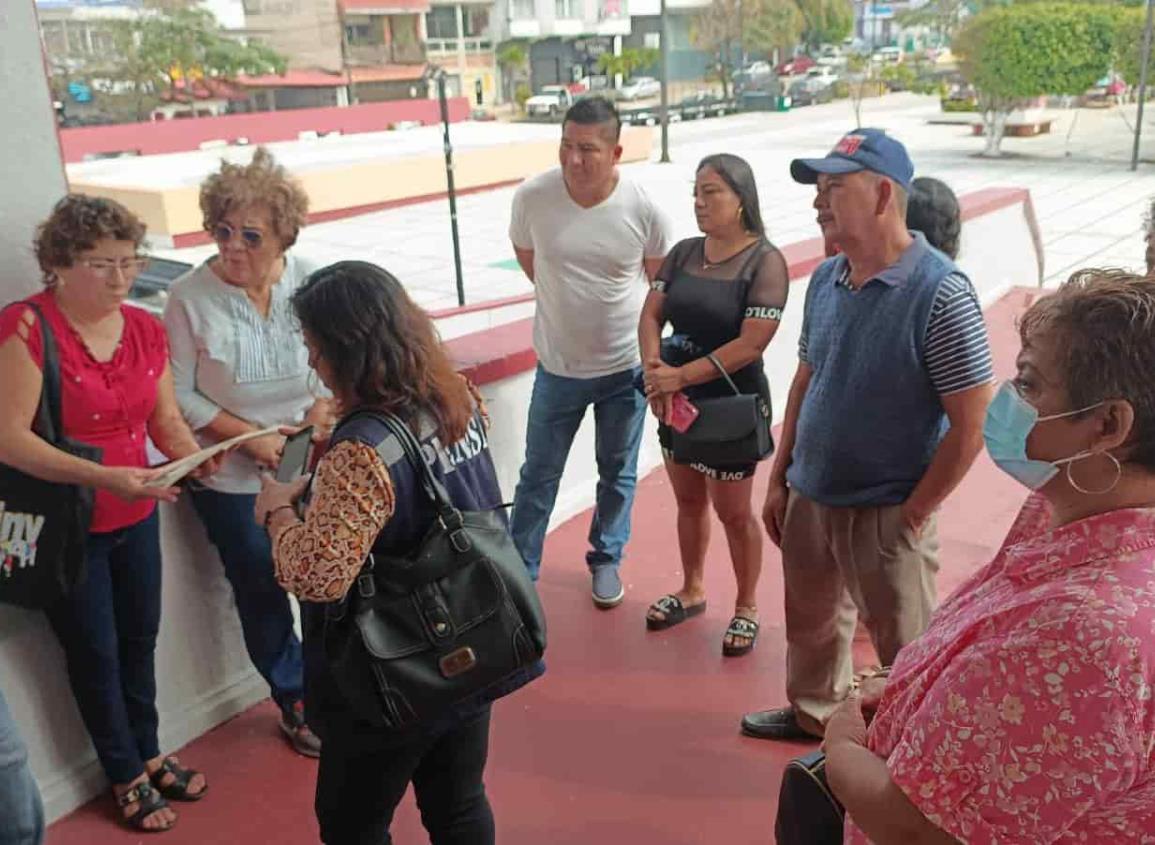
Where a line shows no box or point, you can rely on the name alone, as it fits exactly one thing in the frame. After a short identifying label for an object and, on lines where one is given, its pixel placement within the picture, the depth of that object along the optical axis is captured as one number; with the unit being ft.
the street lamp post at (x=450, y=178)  22.47
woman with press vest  4.37
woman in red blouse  5.97
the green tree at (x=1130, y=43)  45.32
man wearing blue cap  5.93
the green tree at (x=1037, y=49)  46.73
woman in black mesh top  8.09
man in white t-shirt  9.17
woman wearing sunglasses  6.81
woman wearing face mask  2.70
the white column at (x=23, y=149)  6.47
